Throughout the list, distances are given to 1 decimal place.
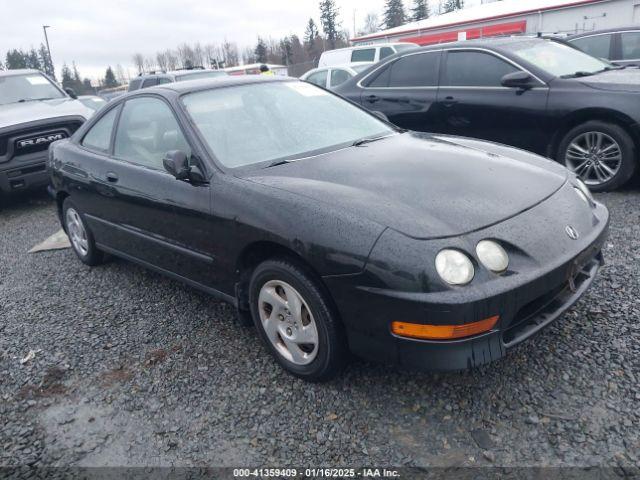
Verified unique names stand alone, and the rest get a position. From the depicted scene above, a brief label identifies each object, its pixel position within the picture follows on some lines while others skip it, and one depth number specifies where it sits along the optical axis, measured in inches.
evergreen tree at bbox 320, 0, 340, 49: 2760.8
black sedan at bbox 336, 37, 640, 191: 197.0
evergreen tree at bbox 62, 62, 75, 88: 2687.0
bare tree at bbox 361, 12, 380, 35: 3236.0
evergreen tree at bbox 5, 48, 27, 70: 2785.4
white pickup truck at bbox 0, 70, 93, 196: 264.8
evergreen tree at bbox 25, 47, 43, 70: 3214.1
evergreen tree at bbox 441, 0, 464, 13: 2655.0
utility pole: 1608.3
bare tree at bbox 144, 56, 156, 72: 3471.5
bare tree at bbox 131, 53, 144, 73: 3601.1
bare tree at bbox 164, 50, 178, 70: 3478.6
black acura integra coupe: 86.9
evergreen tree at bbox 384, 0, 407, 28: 2416.3
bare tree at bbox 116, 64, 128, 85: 3283.5
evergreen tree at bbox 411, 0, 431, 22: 2352.4
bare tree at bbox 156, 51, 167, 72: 3458.2
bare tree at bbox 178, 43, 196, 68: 3536.9
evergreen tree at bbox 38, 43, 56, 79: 3402.6
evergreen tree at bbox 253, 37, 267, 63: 2696.9
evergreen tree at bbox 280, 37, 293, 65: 2445.7
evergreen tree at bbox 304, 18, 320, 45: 2866.6
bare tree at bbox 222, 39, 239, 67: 3326.8
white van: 654.5
